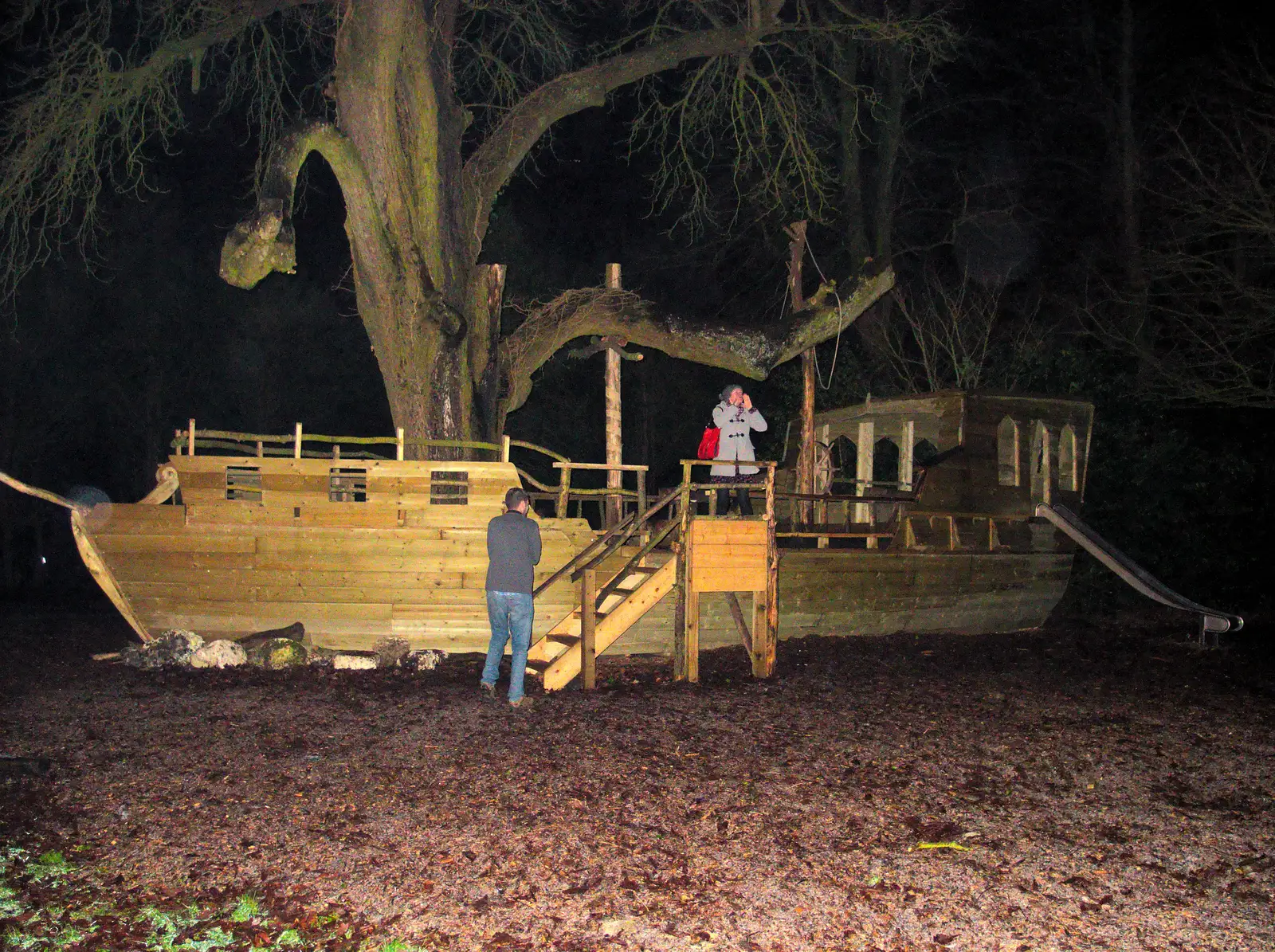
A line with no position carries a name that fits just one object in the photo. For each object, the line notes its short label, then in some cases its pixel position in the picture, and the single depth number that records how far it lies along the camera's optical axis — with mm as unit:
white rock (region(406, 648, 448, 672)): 10555
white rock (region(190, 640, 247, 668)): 10422
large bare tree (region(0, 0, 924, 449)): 11648
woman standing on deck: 11952
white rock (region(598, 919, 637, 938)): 4629
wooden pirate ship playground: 10234
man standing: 9000
